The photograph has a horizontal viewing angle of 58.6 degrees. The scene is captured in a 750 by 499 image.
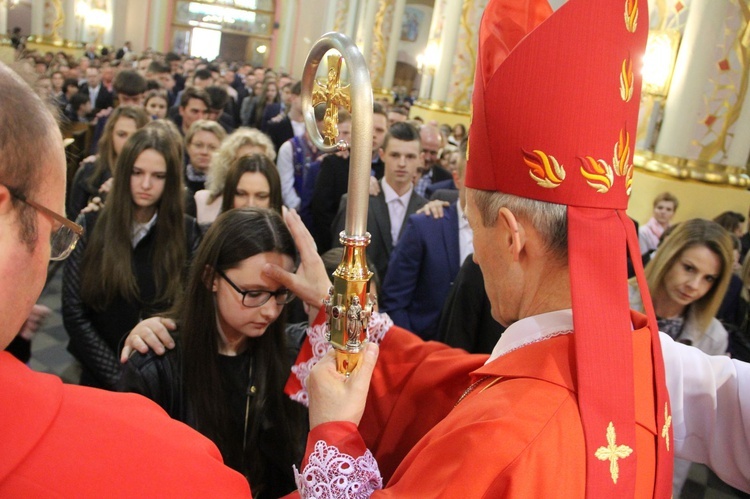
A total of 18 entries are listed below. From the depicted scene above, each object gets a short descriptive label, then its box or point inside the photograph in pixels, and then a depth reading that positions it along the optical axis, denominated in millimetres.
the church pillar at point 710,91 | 5578
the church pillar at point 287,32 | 27198
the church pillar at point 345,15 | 21000
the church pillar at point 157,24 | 27000
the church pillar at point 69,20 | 20297
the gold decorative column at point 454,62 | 10149
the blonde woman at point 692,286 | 2865
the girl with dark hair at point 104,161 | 3756
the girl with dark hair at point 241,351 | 1802
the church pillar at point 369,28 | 17000
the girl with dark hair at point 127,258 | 2615
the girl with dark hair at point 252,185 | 3080
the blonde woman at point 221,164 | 3477
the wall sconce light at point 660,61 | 5777
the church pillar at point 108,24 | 22047
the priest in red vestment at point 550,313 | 1115
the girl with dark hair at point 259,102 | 10617
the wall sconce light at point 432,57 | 11046
